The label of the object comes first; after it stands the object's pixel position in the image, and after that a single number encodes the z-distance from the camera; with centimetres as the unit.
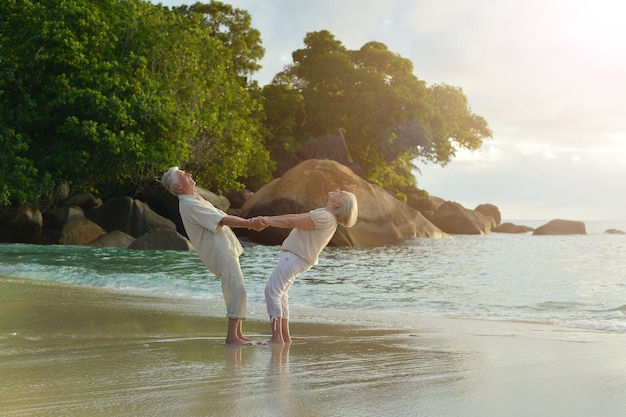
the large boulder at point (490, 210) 5819
